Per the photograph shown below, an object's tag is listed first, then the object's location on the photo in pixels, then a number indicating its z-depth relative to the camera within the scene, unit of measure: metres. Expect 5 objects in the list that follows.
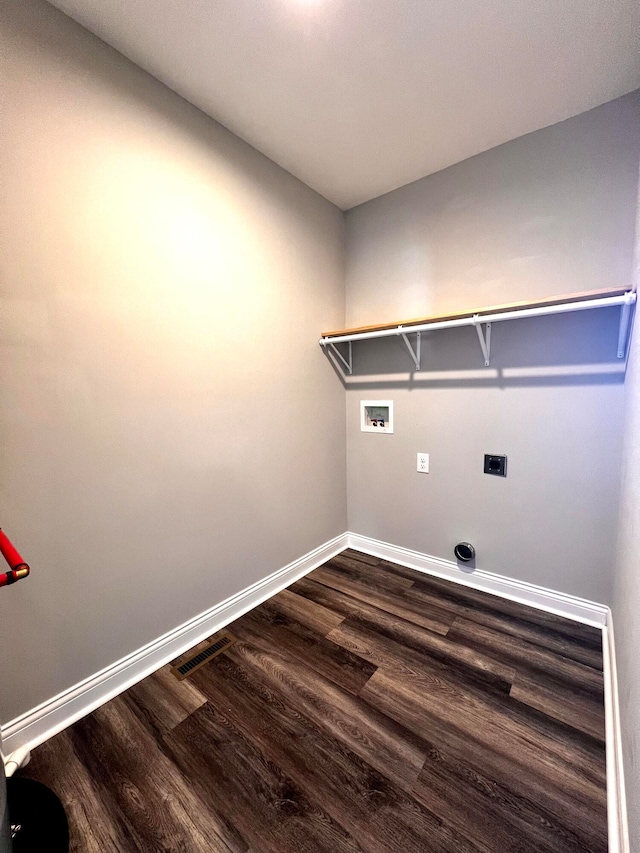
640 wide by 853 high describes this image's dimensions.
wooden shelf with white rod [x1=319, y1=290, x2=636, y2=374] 1.37
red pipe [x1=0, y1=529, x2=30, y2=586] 0.69
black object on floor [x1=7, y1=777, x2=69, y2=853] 0.85
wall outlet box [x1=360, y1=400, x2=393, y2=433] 2.29
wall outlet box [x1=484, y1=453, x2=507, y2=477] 1.86
